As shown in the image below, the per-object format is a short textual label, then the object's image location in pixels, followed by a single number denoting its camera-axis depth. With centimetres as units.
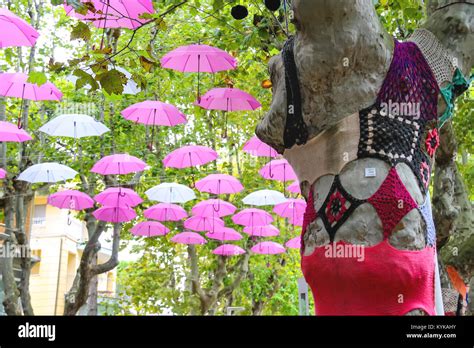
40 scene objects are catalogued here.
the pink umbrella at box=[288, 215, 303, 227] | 1322
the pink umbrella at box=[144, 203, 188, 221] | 1339
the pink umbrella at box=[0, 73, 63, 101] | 855
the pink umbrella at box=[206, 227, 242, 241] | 1424
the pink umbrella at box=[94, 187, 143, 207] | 1175
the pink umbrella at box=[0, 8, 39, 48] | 655
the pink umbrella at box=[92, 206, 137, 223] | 1199
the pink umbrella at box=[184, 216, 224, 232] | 1377
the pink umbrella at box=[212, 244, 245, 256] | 1563
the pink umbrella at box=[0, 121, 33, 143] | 902
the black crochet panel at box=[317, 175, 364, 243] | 318
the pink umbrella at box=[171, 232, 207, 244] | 1459
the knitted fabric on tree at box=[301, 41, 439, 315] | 307
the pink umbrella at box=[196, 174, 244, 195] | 1230
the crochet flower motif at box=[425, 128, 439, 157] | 342
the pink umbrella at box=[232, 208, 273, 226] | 1409
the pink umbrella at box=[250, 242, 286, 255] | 1588
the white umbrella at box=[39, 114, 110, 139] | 1023
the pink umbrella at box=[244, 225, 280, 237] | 1499
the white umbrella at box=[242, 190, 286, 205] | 1291
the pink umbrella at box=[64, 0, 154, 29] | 578
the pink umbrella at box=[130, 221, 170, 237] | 1419
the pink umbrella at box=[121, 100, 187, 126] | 944
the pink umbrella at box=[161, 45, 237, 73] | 695
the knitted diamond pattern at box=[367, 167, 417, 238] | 310
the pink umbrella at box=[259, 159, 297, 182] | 1125
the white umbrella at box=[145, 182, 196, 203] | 1226
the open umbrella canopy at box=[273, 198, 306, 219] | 1305
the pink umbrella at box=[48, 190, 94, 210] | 1216
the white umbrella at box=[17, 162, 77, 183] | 1082
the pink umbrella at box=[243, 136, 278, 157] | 959
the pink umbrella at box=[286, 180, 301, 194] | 1190
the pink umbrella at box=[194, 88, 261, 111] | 736
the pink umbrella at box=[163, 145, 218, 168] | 1130
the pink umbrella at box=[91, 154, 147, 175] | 1095
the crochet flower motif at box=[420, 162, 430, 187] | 332
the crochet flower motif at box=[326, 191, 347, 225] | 321
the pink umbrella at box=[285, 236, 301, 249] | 1499
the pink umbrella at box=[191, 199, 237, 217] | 1302
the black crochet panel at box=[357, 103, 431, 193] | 322
